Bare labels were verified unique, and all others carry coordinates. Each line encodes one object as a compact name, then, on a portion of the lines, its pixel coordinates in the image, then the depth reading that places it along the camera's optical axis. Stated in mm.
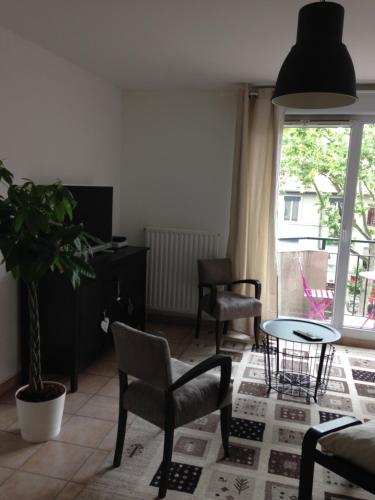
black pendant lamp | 1681
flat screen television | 3479
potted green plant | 2258
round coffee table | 3219
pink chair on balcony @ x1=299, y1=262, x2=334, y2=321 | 4582
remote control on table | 3140
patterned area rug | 2213
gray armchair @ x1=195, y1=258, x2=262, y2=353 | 3934
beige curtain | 4117
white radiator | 4551
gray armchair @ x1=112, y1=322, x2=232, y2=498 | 2078
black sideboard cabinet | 3098
